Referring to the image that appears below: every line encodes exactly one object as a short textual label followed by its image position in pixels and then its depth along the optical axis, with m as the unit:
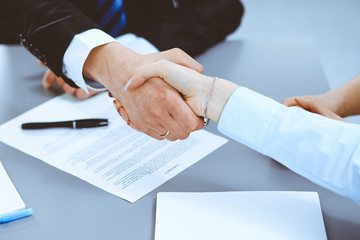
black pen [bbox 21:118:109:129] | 1.04
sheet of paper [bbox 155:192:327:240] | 0.75
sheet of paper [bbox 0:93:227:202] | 0.89
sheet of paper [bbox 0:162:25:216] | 0.81
